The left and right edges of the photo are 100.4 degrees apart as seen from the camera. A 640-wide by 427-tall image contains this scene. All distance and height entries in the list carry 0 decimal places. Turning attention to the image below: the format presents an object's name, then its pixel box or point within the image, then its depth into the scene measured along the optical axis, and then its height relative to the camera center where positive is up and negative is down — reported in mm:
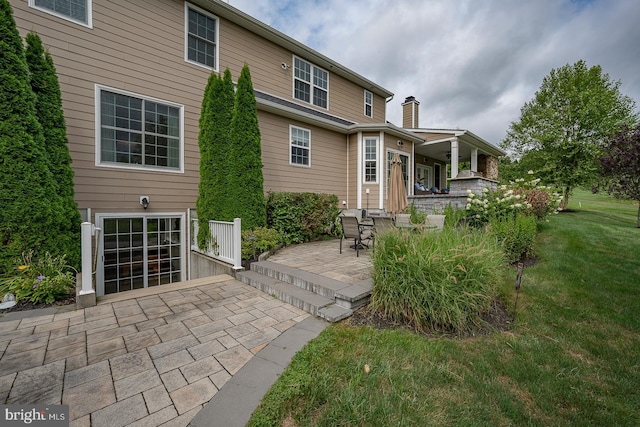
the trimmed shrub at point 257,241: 5633 -676
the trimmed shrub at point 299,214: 7191 -91
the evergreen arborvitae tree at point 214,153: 6168 +1372
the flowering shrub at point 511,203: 6857 +243
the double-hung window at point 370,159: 10695 +2098
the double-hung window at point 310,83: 10193 +5070
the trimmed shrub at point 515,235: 5223 -463
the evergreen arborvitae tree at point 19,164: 3846 +686
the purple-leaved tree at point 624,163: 6164 +1206
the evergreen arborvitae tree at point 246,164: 6188 +1110
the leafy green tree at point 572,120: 13031 +4712
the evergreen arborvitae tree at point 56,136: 4410 +1275
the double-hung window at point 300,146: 9305 +2323
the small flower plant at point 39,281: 3621 -995
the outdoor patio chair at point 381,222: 5164 -225
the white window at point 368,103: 12862 +5253
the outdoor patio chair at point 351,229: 5820 -407
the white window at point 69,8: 5500 +4316
